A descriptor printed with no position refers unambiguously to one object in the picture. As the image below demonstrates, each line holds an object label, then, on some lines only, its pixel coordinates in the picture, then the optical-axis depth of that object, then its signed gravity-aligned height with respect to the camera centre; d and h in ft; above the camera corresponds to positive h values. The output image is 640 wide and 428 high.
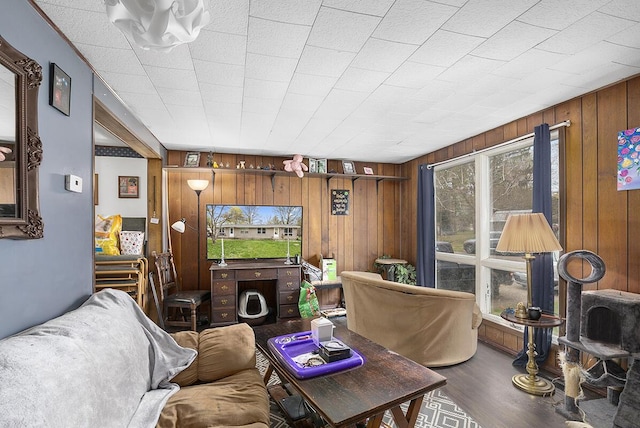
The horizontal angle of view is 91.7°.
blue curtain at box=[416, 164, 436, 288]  14.49 -0.79
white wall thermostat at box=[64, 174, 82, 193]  5.82 +0.62
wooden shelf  13.87 +2.04
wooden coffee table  4.42 -2.76
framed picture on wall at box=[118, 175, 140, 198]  13.28 +1.25
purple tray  5.38 -2.71
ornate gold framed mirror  4.28 +1.02
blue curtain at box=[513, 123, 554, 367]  8.96 -1.17
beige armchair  8.77 -3.11
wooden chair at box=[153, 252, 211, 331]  11.81 -3.26
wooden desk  12.76 -2.96
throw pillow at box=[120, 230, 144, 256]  12.01 -1.05
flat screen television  14.25 -0.77
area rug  6.70 -4.54
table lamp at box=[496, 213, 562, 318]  8.07 -0.62
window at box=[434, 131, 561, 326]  10.63 -0.03
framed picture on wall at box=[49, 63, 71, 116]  5.38 +2.24
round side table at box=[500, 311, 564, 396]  7.94 -4.13
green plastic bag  13.33 -3.78
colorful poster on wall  7.18 +1.32
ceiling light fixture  3.07 +2.03
